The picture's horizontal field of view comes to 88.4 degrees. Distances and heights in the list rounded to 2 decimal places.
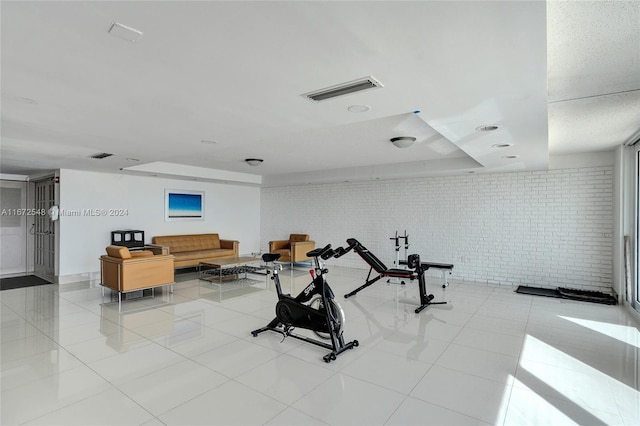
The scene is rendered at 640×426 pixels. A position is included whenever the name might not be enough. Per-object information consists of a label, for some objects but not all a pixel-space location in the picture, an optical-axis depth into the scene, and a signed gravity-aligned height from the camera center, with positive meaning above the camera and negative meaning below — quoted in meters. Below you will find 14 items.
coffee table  7.17 -1.30
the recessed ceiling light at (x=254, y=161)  7.01 +1.16
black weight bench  5.25 -0.97
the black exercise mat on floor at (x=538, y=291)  5.96 -1.45
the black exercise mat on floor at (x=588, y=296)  5.47 -1.42
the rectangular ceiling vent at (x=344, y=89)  2.37 +0.96
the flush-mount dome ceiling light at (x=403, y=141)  4.98 +1.12
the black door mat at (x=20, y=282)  6.63 -1.43
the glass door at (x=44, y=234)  7.27 -0.44
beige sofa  7.78 -0.88
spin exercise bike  3.47 -1.09
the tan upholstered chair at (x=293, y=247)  8.83 -0.92
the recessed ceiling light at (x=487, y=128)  3.49 +0.94
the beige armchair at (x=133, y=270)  5.37 -0.94
